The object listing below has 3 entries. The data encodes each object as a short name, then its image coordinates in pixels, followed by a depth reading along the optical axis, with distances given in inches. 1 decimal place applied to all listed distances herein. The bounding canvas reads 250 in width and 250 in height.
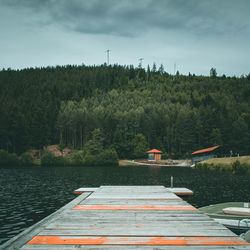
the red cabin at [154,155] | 3324.3
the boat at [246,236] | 282.0
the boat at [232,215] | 381.7
